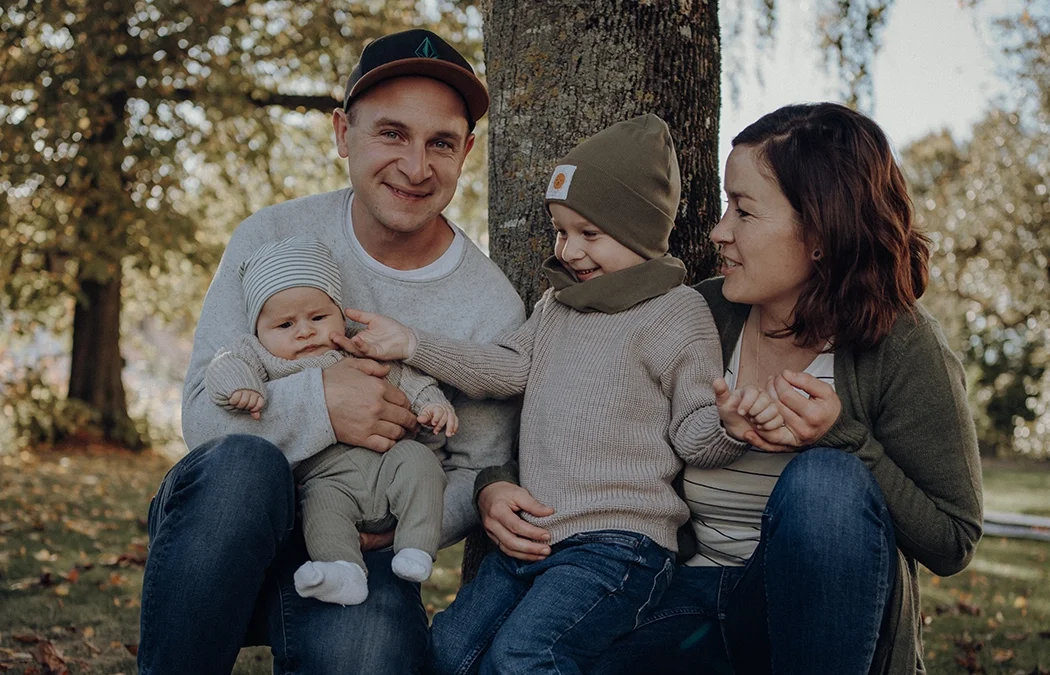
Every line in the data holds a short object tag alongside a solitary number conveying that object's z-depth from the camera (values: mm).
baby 2404
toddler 2391
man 2291
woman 2135
